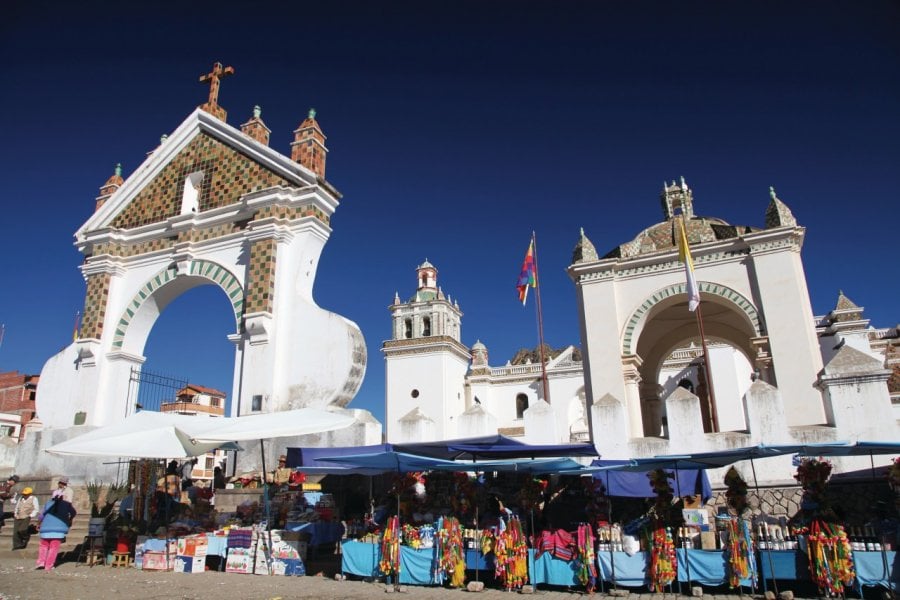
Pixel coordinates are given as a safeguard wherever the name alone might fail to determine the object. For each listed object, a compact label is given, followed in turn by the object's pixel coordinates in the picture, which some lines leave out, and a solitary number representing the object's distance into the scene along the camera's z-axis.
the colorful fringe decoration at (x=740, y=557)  6.88
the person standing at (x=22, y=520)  9.69
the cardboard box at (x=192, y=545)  8.59
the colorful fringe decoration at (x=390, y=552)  7.64
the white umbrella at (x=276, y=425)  8.42
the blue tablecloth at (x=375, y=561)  7.74
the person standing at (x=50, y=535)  8.46
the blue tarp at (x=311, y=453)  9.04
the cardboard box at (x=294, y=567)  8.23
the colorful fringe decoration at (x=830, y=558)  6.59
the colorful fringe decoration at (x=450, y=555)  7.55
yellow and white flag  14.18
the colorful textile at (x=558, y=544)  7.39
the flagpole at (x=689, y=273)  14.20
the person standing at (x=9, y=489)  12.12
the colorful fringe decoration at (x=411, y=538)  7.91
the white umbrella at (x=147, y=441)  8.31
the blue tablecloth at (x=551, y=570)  7.34
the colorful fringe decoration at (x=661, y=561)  6.98
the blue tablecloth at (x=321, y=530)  8.80
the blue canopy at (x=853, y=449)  7.21
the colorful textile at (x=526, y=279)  19.25
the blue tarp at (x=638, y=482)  9.16
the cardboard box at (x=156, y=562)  8.55
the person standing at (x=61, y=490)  8.89
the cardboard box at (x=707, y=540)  7.95
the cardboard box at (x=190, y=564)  8.52
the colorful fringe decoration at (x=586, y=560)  7.20
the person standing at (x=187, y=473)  12.39
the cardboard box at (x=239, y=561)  8.43
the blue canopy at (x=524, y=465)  7.63
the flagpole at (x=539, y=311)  18.45
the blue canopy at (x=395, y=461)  7.51
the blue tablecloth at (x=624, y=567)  7.19
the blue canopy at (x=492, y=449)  8.80
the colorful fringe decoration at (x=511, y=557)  7.36
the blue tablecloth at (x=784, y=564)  6.95
